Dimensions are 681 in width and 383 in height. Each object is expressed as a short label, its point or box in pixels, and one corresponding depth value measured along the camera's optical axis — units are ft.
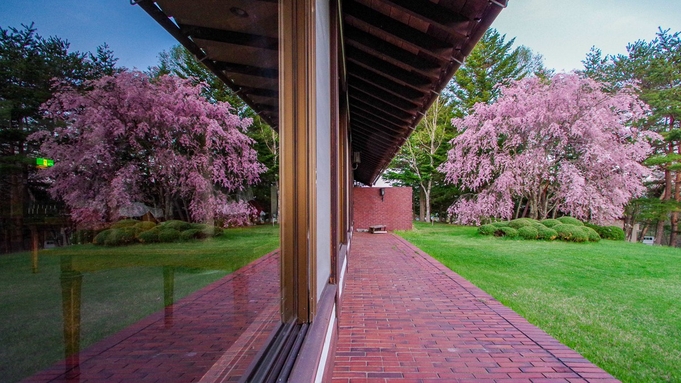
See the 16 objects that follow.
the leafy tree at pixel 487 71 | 75.56
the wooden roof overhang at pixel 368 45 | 3.31
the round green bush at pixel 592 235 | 37.74
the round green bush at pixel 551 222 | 40.34
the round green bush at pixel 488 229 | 42.01
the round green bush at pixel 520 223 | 40.60
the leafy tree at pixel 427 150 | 75.23
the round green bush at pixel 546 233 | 37.47
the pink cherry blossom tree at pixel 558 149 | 45.27
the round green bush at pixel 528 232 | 37.81
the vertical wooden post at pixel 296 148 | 4.33
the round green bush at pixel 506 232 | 39.20
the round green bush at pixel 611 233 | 42.86
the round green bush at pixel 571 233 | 36.68
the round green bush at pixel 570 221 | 42.02
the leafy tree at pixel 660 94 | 56.34
